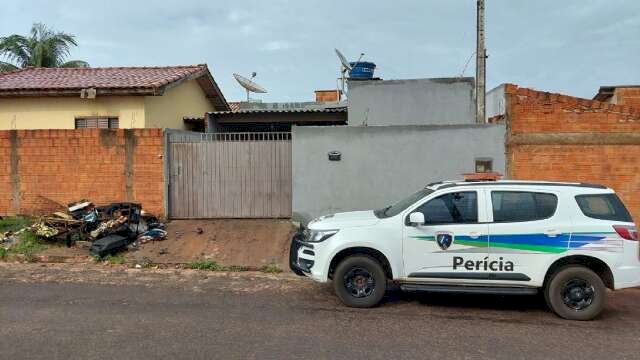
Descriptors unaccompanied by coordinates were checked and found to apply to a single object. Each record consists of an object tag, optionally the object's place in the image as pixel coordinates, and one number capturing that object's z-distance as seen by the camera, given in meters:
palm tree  23.20
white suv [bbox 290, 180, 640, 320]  6.47
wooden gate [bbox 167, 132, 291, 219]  11.99
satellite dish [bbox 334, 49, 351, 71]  17.19
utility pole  12.70
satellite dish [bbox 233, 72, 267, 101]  21.33
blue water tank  16.41
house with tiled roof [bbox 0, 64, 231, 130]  13.70
